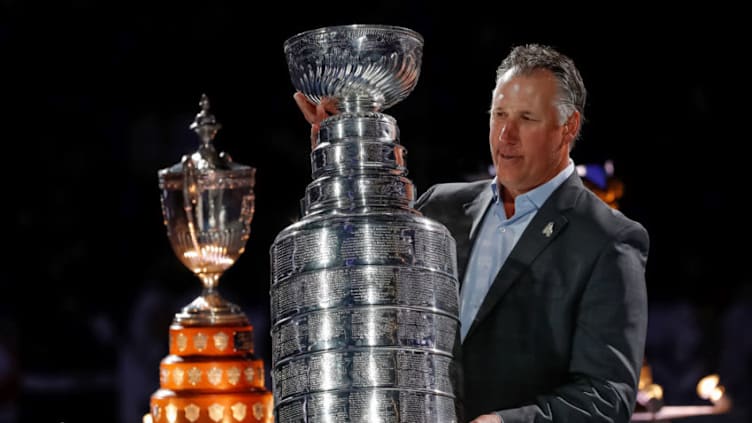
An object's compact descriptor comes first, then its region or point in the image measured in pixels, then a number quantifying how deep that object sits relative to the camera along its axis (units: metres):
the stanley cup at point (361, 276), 7.28
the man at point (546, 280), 7.57
